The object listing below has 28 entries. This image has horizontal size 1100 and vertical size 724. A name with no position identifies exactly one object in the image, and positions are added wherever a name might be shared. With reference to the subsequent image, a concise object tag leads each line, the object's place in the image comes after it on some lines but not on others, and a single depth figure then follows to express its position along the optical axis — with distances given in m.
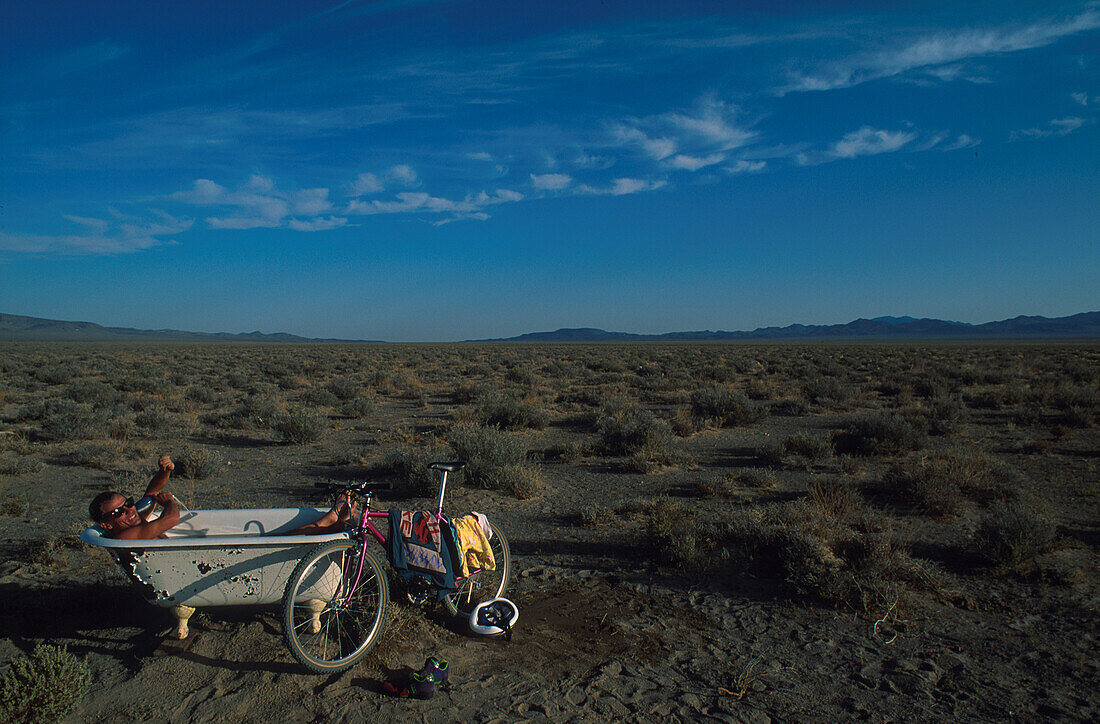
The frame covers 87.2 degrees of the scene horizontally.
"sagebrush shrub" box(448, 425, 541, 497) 7.72
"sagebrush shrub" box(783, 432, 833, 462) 9.60
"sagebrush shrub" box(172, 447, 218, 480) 8.59
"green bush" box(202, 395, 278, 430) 12.59
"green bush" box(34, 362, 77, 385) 22.31
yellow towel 3.89
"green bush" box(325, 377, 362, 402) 18.04
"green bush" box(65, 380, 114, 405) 16.32
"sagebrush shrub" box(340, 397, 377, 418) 14.51
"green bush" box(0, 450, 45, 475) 8.52
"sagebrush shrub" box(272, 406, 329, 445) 11.10
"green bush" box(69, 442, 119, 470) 9.03
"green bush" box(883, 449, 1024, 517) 6.66
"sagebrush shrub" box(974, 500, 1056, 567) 5.01
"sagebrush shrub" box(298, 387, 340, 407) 16.55
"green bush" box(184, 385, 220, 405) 17.00
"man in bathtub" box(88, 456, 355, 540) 3.56
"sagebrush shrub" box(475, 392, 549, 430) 12.77
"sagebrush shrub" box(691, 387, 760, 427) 13.02
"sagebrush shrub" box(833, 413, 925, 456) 9.91
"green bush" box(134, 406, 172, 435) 12.07
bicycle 3.43
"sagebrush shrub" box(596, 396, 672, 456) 9.76
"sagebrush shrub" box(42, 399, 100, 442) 10.84
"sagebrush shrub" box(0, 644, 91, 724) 2.93
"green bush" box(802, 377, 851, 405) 16.58
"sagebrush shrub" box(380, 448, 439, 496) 7.78
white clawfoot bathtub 3.41
